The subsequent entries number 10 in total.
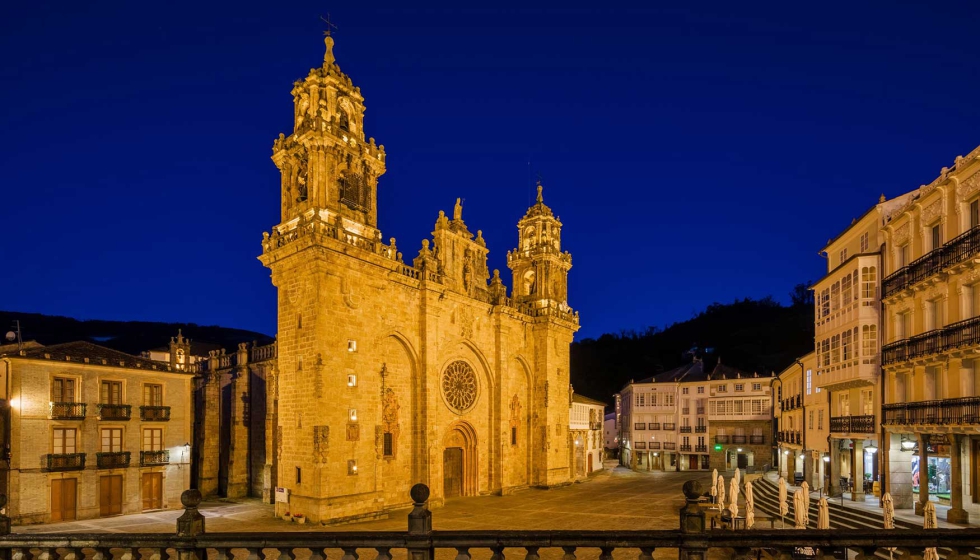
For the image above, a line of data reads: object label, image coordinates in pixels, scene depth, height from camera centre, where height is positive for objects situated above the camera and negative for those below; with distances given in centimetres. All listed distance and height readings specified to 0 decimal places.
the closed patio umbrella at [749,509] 1918 -562
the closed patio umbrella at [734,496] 2017 -558
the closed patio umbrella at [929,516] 1617 -487
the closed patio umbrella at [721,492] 2364 -634
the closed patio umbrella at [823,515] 1644 -485
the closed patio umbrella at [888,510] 1666 -484
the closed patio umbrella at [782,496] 1988 -574
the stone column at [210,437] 3488 -600
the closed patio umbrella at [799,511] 1733 -501
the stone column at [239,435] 3497 -584
